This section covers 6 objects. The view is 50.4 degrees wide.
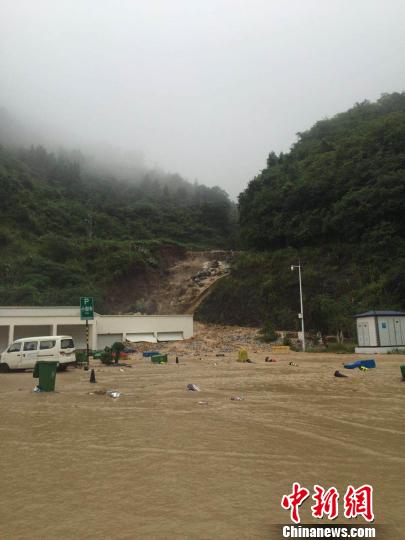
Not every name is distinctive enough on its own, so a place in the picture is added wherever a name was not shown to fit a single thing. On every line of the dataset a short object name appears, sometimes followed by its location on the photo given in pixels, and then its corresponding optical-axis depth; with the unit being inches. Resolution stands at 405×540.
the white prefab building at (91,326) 1550.2
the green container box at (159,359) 1045.8
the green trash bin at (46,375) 524.7
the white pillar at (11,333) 1507.0
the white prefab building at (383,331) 1163.3
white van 804.0
